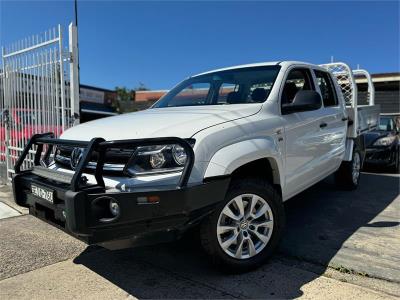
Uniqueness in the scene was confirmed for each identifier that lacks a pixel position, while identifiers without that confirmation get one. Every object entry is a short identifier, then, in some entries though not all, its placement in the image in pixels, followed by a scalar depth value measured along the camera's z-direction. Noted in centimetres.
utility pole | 607
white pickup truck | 282
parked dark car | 891
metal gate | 609
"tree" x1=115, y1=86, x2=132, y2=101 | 5540
